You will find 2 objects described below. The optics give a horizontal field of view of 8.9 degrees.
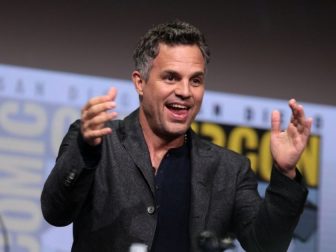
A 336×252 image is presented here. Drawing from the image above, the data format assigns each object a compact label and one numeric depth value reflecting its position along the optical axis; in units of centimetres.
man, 433
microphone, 402
